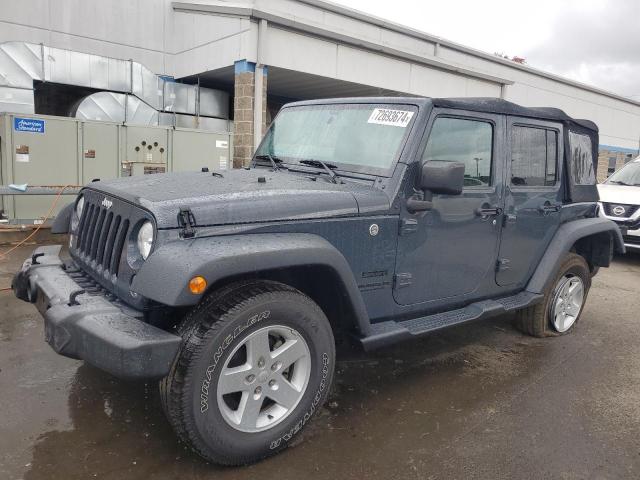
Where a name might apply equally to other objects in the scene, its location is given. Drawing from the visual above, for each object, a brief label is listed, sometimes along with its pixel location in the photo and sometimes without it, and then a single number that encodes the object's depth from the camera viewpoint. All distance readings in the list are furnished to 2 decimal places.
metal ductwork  9.97
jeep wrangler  2.47
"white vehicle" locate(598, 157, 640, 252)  8.83
